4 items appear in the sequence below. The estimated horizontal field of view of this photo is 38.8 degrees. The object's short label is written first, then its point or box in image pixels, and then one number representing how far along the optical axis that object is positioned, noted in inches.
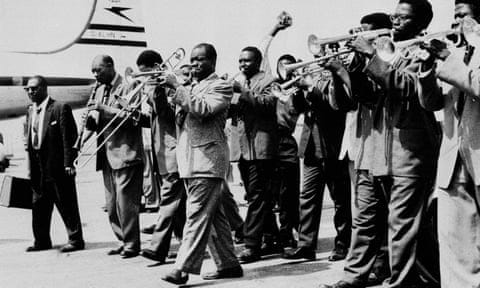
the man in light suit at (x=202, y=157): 212.2
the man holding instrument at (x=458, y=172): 149.7
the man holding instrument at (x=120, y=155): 272.5
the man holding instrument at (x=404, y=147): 179.3
